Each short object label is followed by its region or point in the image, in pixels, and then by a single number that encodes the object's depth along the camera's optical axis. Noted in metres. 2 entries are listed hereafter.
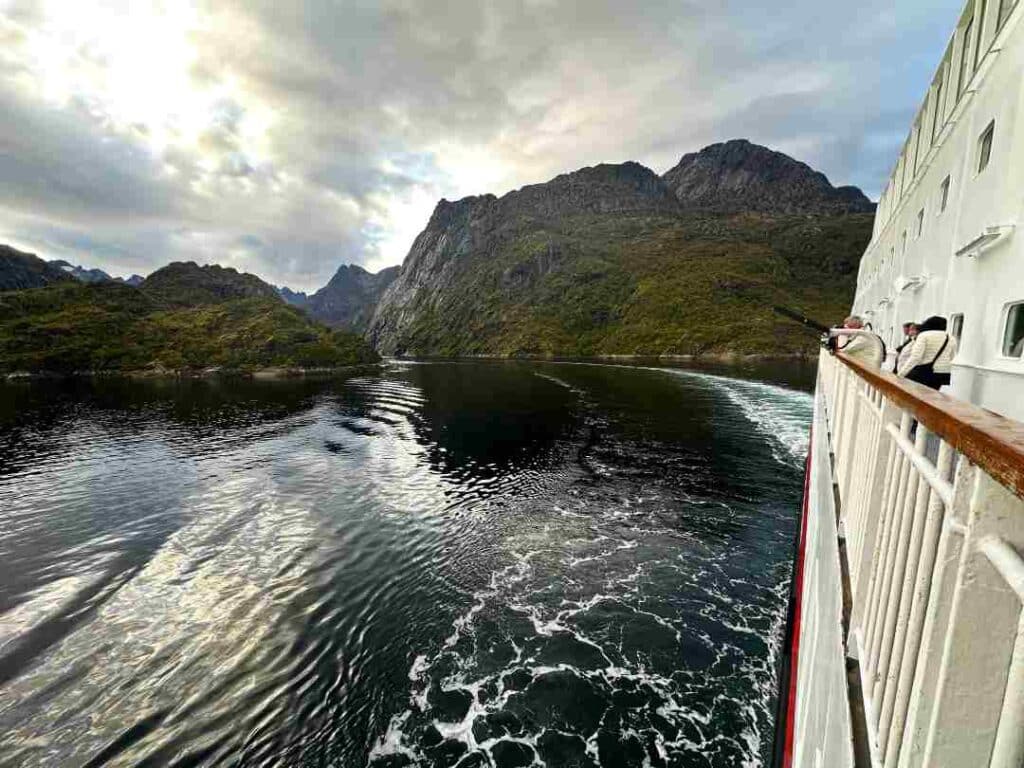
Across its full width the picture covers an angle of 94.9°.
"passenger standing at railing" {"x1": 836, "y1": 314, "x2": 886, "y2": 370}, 9.42
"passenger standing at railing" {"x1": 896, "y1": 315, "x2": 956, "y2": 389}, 9.09
